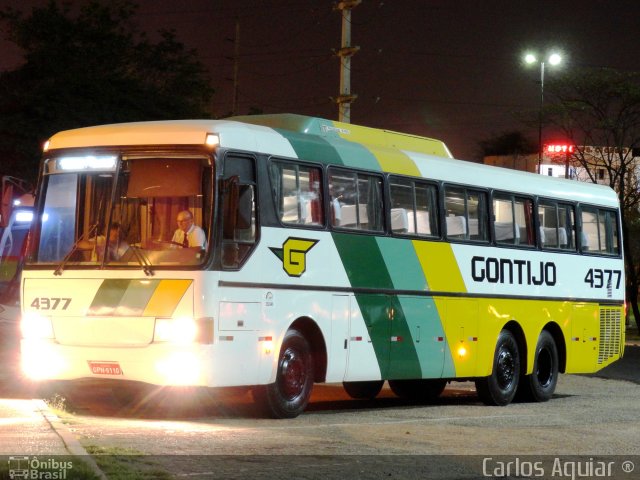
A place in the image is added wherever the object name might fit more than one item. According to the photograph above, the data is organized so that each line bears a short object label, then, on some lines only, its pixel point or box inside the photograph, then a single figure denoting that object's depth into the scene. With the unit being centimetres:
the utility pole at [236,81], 6932
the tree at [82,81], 4512
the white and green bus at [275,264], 1439
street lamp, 5238
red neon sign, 5578
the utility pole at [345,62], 3388
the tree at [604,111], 5484
